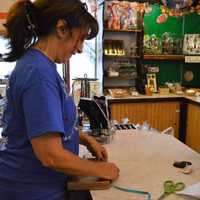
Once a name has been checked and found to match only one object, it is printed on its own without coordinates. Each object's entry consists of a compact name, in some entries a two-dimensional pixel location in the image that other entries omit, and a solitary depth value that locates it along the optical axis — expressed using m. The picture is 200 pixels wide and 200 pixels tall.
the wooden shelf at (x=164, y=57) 4.27
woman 0.93
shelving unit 4.08
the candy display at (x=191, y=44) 4.35
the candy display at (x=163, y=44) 4.32
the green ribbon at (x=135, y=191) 1.10
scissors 1.11
